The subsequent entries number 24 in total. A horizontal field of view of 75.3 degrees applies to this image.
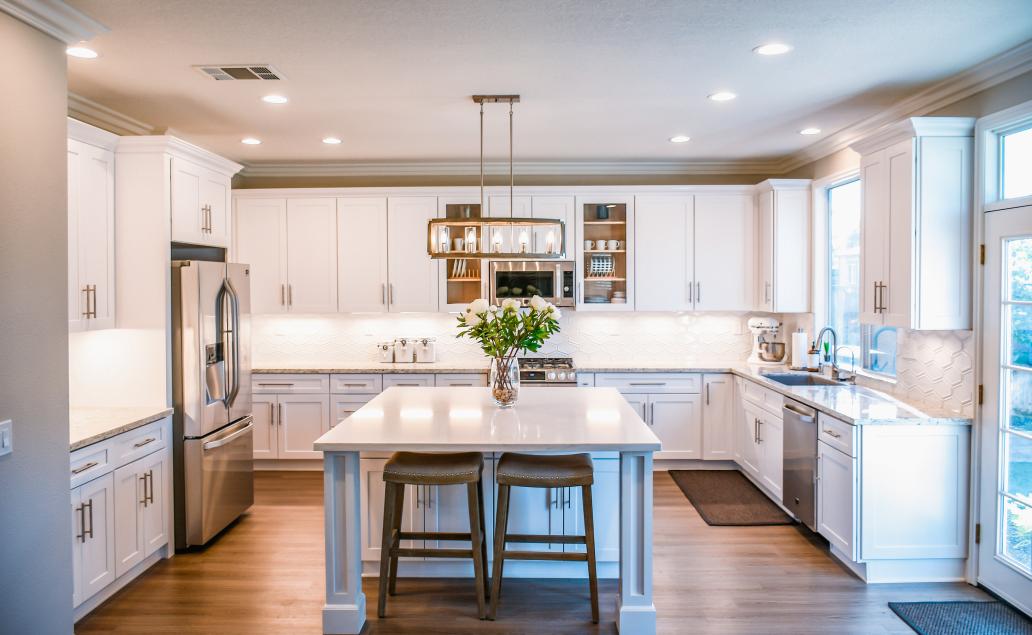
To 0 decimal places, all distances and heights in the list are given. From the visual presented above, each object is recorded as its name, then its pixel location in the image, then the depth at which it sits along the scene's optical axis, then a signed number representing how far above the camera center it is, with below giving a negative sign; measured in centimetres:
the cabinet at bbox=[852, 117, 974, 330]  345 +43
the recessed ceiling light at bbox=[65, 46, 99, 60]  312 +120
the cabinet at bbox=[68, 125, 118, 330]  345 +42
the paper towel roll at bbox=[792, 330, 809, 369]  531 -34
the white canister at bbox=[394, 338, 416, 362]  599 -40
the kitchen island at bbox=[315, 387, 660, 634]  282 -69
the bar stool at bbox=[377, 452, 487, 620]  302 -87
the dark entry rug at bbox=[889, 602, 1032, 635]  295 -143
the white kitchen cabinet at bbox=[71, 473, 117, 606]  308 -110
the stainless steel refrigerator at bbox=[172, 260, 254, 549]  389 -55
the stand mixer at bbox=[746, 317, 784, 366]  576 -33
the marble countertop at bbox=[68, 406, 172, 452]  313 -60
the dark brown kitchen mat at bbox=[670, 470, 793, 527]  447 -141
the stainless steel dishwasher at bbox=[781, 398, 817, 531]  396 -96
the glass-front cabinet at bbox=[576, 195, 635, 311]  583 +46
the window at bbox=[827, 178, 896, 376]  461 +15
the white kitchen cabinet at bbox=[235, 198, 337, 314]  584 +48
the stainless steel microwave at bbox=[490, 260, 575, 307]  582 +22
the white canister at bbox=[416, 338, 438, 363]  601 -40
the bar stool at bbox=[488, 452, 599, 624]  304 -80
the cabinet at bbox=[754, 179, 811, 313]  546 +51
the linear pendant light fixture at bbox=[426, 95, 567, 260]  364 +38
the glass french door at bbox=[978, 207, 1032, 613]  310 -51
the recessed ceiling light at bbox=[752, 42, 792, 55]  310 +120
